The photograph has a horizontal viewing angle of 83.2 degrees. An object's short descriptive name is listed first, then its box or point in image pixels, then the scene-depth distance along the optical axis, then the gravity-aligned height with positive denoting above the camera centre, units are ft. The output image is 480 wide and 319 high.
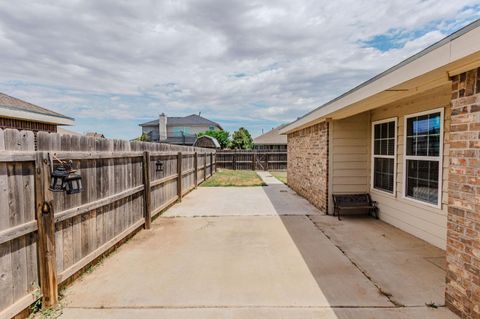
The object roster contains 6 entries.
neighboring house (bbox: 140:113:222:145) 145.76 +13.07
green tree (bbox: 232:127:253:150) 125.90 +3.97
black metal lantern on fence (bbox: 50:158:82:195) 9.14 -1.05
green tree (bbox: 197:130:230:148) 124.36 +5.33
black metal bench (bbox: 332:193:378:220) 22.15 -4.63
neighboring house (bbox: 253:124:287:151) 94.90 +2.47
